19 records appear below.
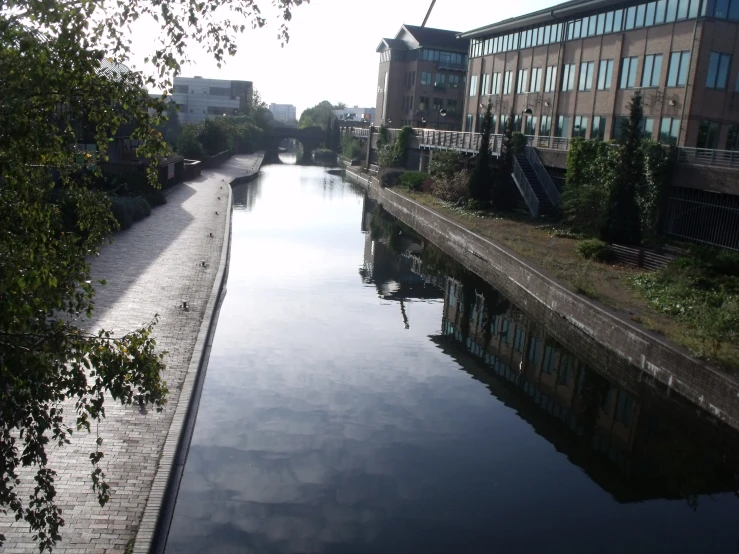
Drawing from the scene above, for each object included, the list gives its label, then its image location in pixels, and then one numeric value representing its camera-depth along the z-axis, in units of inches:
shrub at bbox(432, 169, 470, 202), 1649.9
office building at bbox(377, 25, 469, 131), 3186.5
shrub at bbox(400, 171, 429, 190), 1993.1
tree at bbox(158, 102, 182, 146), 3932.8
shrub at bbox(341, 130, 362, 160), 3371.1
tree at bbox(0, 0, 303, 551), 170.1
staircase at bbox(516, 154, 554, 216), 1432.1
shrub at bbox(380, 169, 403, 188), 2143.2
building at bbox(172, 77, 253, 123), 5610.2
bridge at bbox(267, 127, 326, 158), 4665.4
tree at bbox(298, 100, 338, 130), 7116.1
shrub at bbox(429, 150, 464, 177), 1797.5
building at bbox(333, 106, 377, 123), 4765.0
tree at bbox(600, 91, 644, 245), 1031.0
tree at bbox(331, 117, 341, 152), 4530.0
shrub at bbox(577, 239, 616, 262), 986.7
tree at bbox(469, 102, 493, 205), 1578.5
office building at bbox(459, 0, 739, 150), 1301.7
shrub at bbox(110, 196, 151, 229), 1148.5
